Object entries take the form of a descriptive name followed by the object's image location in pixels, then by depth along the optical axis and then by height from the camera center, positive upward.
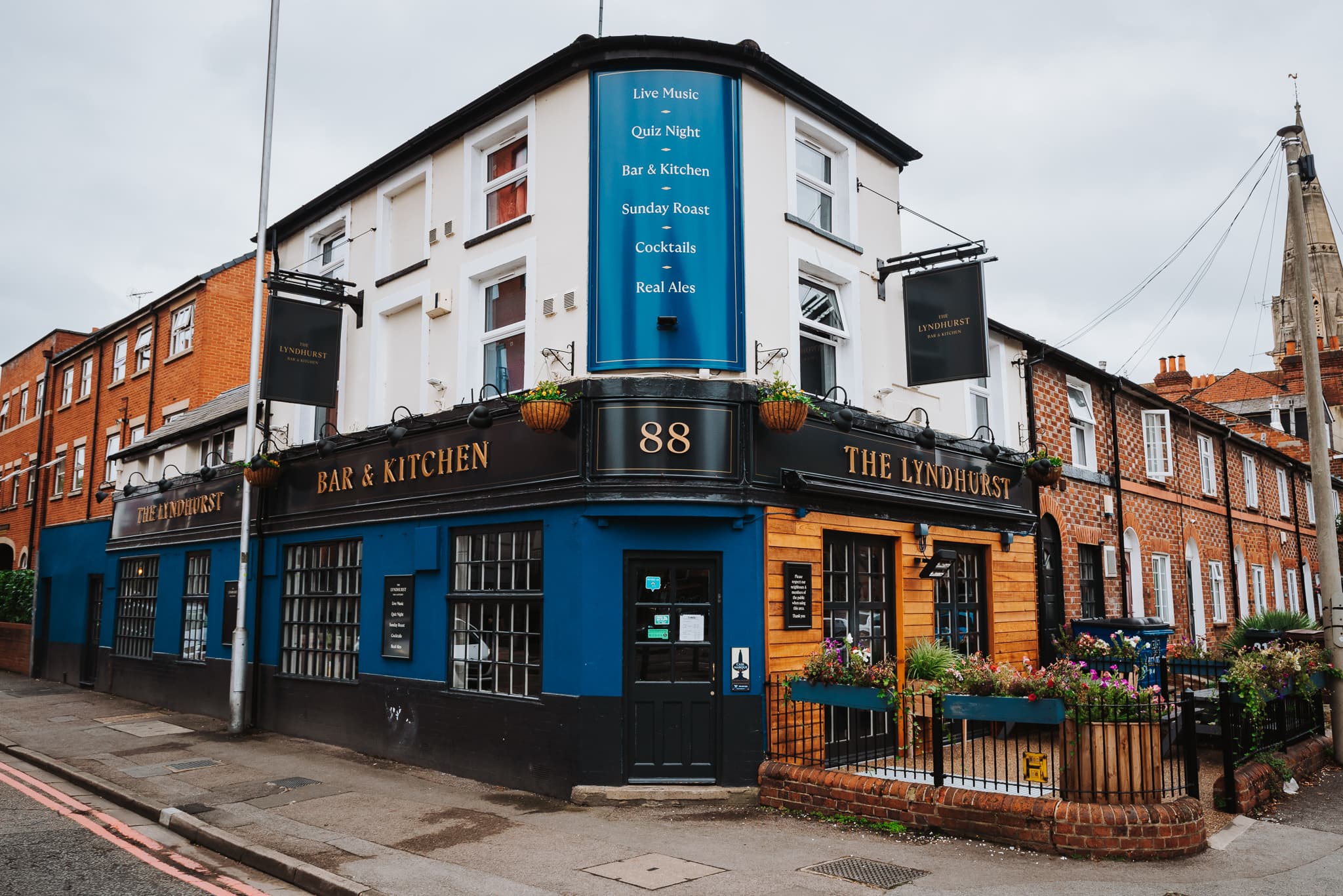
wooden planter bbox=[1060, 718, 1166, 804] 7.96 -1.43
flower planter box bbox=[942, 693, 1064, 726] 8.16 -1.05
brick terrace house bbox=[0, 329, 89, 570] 33.81 +5.33
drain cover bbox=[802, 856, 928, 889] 7.27 -2.19
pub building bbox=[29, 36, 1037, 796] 10.28 +1.79
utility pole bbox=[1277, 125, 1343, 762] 11.76 +2.05
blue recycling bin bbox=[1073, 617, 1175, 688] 13.70 -0.64
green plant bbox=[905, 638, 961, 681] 11.67 -0.87
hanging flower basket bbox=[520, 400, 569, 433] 10.20 +1.85
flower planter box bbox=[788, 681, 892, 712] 9.38 -1.07
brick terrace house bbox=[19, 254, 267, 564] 24.80 +5.98
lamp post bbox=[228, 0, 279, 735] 14.84 +2.40
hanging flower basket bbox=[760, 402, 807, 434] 10.31 +1.86
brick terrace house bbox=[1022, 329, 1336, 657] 16.55 +1.72
